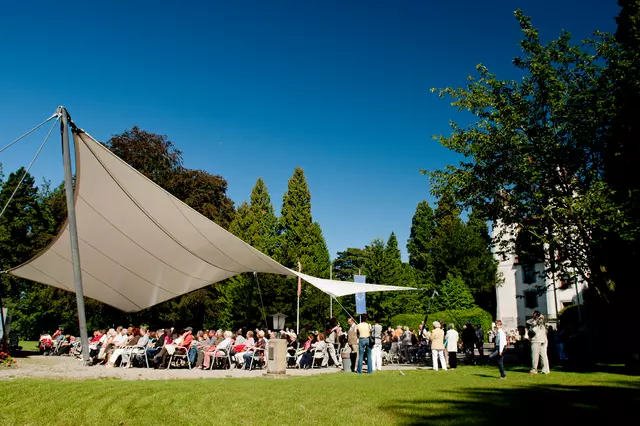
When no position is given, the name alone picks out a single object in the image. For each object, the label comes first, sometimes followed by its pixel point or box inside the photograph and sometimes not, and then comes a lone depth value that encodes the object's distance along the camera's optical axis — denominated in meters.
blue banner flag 18.43
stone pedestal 10.05
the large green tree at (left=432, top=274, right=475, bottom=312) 36.12
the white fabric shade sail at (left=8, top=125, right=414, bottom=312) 9.68
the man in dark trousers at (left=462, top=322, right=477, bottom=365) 13.88
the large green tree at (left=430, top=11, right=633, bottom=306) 11.79
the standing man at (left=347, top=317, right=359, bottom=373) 11.39
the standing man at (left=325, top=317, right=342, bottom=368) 13.27
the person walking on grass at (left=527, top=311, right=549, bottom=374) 9.83
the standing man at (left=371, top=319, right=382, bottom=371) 11.73
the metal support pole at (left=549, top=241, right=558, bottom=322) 12.67
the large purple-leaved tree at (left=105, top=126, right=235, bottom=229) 23.88
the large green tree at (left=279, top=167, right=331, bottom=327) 33.16
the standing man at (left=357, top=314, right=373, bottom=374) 10.75
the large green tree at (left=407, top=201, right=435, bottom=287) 51.19
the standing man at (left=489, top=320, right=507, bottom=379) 9.15
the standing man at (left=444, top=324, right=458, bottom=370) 12.04
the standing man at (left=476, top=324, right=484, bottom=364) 14.97
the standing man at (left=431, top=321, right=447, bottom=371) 11.46
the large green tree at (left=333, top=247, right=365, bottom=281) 52.48
